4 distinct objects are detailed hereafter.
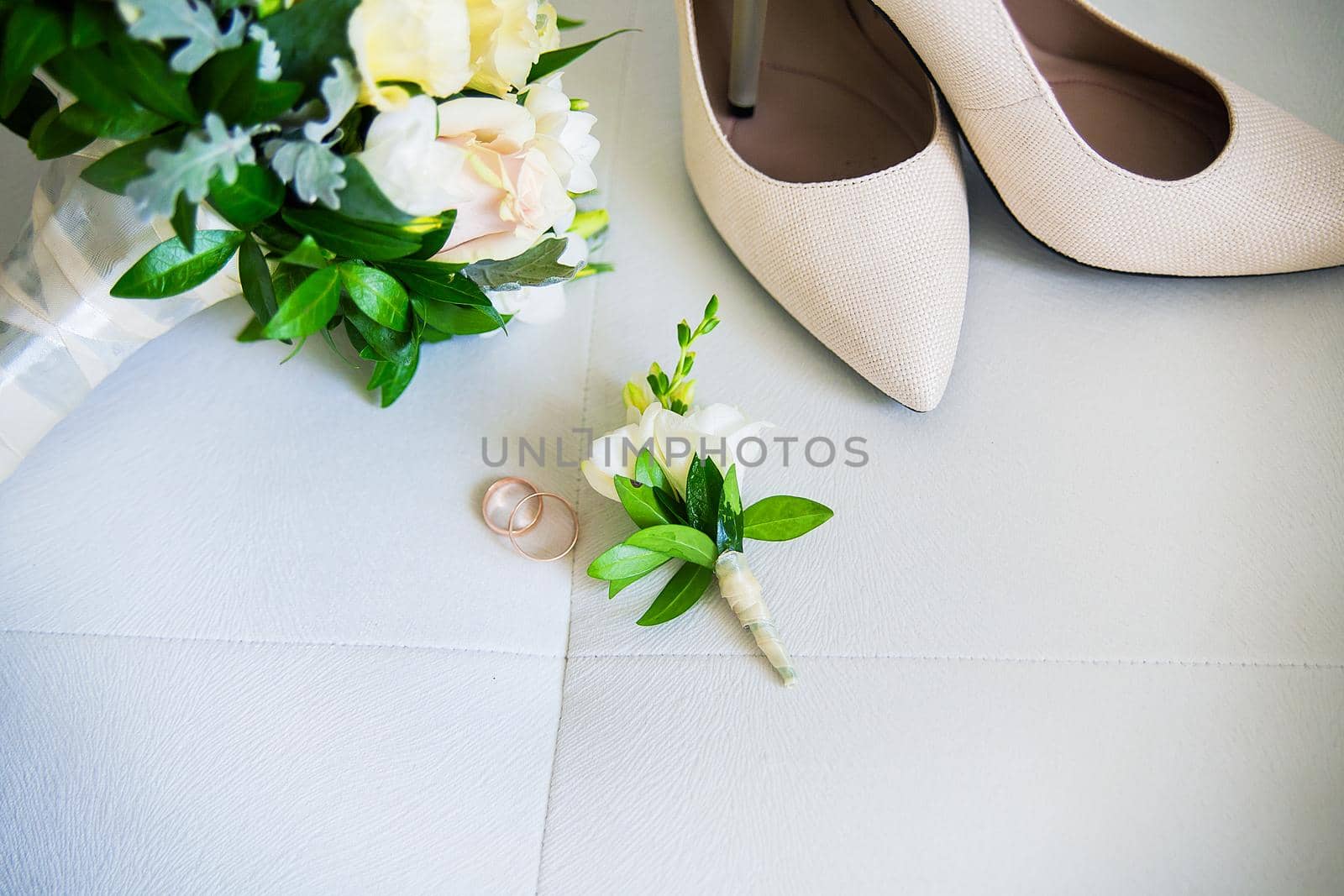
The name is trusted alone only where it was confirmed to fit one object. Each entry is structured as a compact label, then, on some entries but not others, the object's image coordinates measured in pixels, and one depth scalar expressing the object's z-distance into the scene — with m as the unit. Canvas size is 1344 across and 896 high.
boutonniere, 0.54
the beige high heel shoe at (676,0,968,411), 0.62
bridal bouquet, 0.40
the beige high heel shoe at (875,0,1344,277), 0.62
